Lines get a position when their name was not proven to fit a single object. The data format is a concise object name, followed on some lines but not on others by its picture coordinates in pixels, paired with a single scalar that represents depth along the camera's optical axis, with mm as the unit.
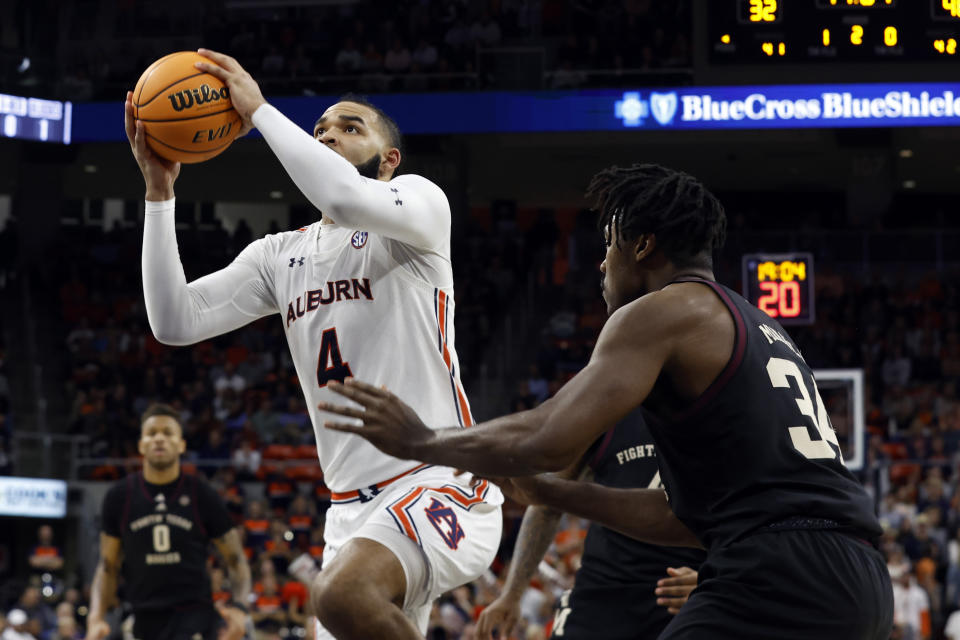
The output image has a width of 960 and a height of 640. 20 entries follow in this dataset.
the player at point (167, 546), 7375
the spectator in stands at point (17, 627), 12859
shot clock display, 12789
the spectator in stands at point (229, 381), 19156
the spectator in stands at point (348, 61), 19719
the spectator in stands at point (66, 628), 12289
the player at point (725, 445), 2965
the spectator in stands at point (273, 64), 19875
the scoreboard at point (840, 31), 13859
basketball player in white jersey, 3820
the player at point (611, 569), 4840
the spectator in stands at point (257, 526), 14664
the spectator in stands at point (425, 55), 19641
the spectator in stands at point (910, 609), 11867
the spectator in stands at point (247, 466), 16344
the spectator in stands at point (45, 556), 15344
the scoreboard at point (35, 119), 18516
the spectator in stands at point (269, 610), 12750
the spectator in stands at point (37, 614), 13375
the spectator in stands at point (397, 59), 19750
